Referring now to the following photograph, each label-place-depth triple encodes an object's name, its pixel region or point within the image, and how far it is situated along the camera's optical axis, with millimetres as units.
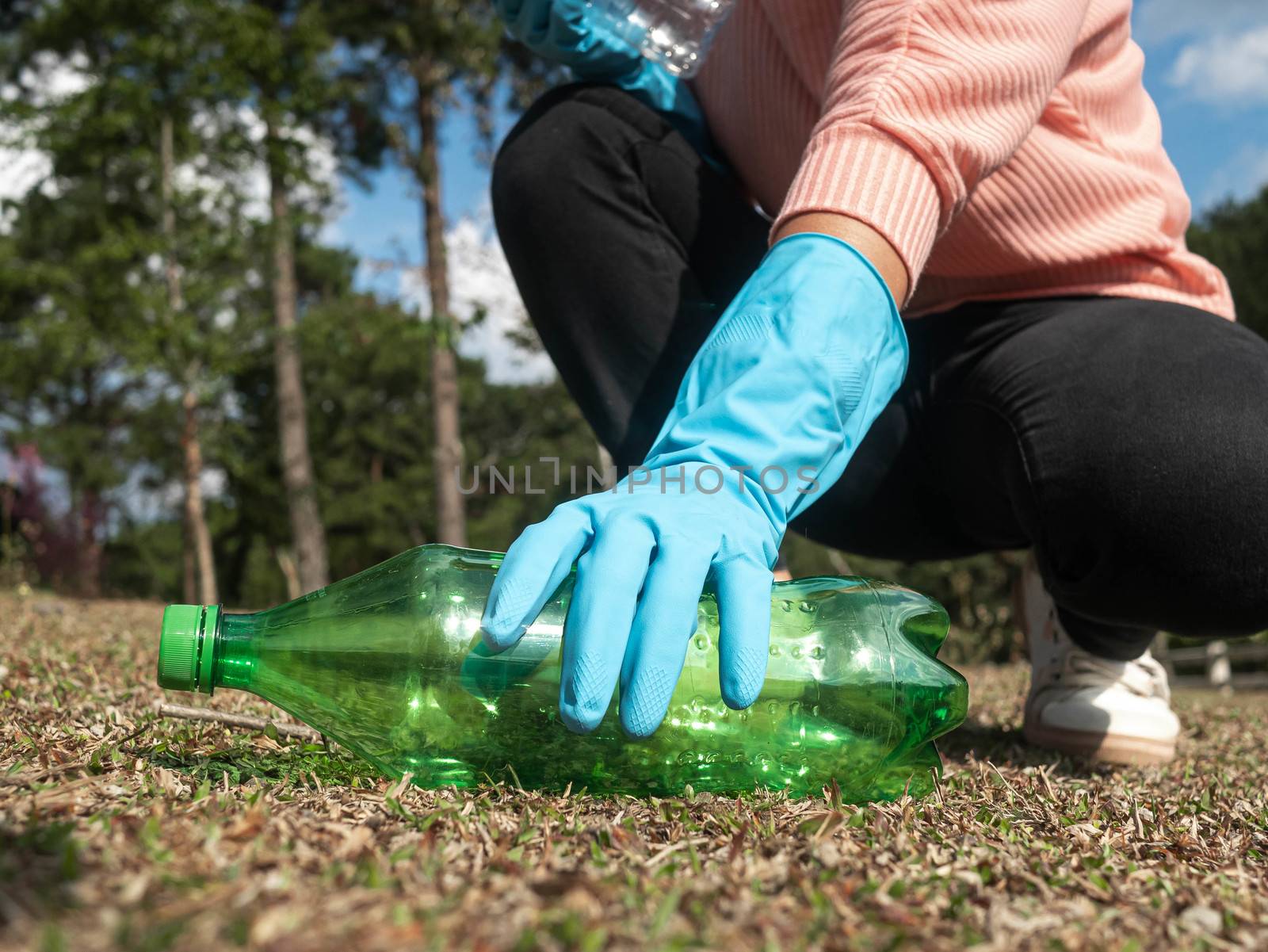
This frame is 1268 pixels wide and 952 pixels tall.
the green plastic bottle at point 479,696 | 524
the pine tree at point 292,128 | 9243
